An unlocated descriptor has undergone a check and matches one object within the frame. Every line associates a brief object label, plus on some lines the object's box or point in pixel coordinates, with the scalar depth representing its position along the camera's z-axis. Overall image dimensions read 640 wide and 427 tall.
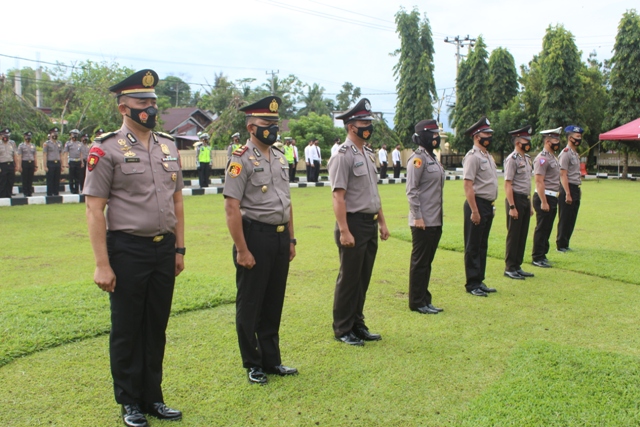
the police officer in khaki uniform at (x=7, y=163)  14.66
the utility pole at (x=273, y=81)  46.81
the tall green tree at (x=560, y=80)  28.72
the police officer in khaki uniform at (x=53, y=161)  15.99
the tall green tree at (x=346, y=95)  69.56
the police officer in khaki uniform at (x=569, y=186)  8.66
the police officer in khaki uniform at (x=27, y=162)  15.84
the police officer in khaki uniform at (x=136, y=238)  3.09
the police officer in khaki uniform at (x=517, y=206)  7.03
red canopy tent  23.29
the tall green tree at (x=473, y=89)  34.44
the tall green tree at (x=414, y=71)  35.75
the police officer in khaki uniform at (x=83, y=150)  16.69
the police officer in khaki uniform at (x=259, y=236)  3.75
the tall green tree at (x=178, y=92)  74.78
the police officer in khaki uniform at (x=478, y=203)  6.26
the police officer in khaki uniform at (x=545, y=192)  7.84
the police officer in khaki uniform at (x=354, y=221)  4.57
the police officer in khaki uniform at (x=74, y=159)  16.45
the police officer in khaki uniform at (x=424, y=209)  5.47
